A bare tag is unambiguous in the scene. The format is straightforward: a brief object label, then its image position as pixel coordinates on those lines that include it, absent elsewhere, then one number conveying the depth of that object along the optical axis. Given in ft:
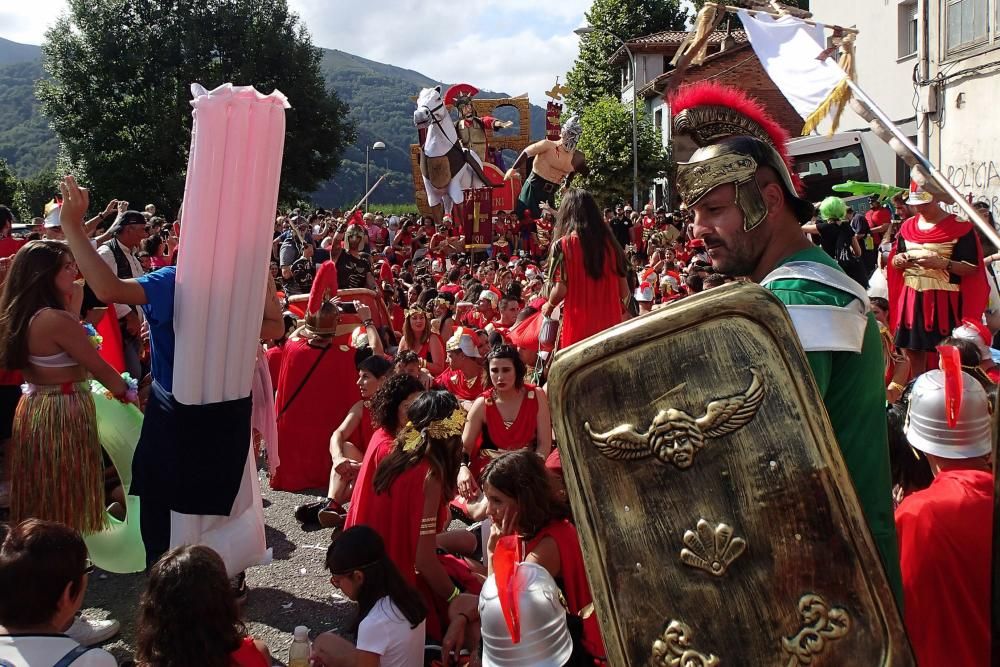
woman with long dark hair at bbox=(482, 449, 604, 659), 10.99
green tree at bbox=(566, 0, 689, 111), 155.43
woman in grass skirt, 13.96
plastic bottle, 11.46
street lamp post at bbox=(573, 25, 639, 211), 88.92
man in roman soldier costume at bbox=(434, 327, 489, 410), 20.57
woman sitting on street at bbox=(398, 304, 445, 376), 24.59
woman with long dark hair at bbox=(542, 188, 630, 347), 18.20
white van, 64.59
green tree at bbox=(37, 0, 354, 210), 114.11
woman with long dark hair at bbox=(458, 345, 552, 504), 16.99
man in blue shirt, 12.39
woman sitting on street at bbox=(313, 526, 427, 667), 11.37
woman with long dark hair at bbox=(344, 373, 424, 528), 14.66
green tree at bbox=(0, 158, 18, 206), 130.03
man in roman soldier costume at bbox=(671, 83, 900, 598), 5.63
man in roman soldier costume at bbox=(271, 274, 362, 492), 19.61
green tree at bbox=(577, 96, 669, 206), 98.53
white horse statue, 75.41
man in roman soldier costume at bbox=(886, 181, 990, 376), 21.01
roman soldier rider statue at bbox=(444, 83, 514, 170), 89.25
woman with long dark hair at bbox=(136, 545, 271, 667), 8.89
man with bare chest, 50.60
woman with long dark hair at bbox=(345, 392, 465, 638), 13.53
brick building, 124.15
